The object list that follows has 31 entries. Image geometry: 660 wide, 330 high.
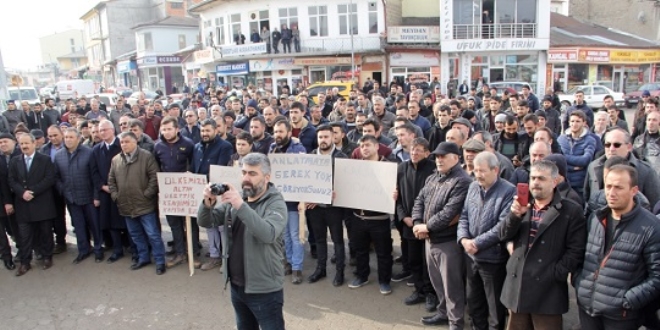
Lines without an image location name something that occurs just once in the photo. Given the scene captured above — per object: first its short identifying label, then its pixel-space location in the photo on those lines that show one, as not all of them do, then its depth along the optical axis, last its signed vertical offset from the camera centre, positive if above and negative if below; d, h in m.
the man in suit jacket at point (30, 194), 6.95 -1.34
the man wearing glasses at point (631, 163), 4.75 -0.94
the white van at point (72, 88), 39.22 +0.77
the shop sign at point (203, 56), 36.94 +2.82
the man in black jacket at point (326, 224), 6.14 -1.72
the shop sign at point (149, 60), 45.98 +3.21
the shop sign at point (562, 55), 30.67 +1.37
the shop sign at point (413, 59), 31.44 +1.56
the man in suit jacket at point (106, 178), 7.09 -1.19
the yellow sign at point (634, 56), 31.80 +1.24
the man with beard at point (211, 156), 6.76 -0.88
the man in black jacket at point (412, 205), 5.30 -1.36
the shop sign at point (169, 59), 45.94 +3.23
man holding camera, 3.70 -1.19
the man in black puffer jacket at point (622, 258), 3.39 -1.29
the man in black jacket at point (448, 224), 4.63 -1.34
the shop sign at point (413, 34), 30.91 +3.12
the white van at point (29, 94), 28.95 +0.34
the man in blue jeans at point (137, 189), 6.61 -1.27
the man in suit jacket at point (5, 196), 7.07 -1.38
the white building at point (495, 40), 30.47 +2.49
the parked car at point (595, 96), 26.42 -1.03
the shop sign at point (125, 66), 49.56 +3.02
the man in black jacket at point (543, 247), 3.80 -1.32
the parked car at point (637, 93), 27.31 -1.05
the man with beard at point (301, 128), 7.67 -0.63
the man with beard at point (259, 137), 6.80 -0.65
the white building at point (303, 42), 31.47 +3.06
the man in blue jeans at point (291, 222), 6.25 -1.72
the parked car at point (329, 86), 21.09 -0.01
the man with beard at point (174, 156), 6.86 -0.87
